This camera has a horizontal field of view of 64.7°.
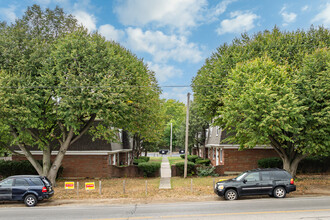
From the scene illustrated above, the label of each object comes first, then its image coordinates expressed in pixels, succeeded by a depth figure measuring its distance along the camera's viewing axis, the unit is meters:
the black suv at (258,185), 14.63
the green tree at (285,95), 16.09
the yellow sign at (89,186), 16.62
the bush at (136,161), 34.31
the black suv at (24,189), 14.55
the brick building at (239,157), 27.23
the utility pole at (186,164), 24.64
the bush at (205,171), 25.62
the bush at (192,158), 42.12
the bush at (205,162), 32.91
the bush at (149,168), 26.31
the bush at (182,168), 26.02
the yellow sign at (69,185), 16.31
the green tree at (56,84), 17.98
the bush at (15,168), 24.83
